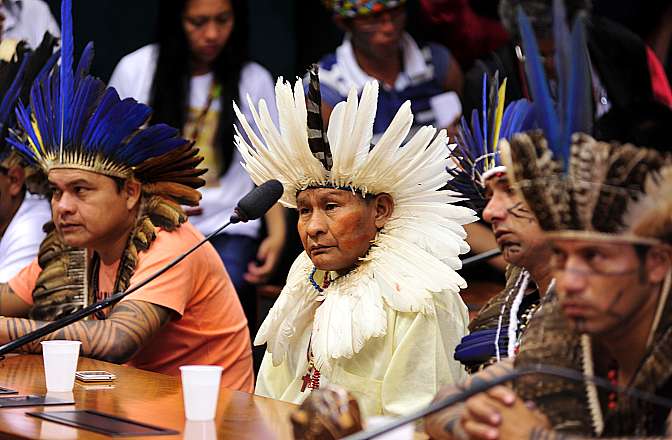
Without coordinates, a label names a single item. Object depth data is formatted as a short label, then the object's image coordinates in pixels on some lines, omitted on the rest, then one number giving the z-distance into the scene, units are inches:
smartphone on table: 265.7
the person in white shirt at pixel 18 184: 354.6
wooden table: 213.8
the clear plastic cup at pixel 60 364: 250.4
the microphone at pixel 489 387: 158.9
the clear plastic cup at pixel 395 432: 166.7
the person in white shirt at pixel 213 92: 438.9
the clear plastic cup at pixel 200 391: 218.4
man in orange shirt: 319.6
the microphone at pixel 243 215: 261.4
